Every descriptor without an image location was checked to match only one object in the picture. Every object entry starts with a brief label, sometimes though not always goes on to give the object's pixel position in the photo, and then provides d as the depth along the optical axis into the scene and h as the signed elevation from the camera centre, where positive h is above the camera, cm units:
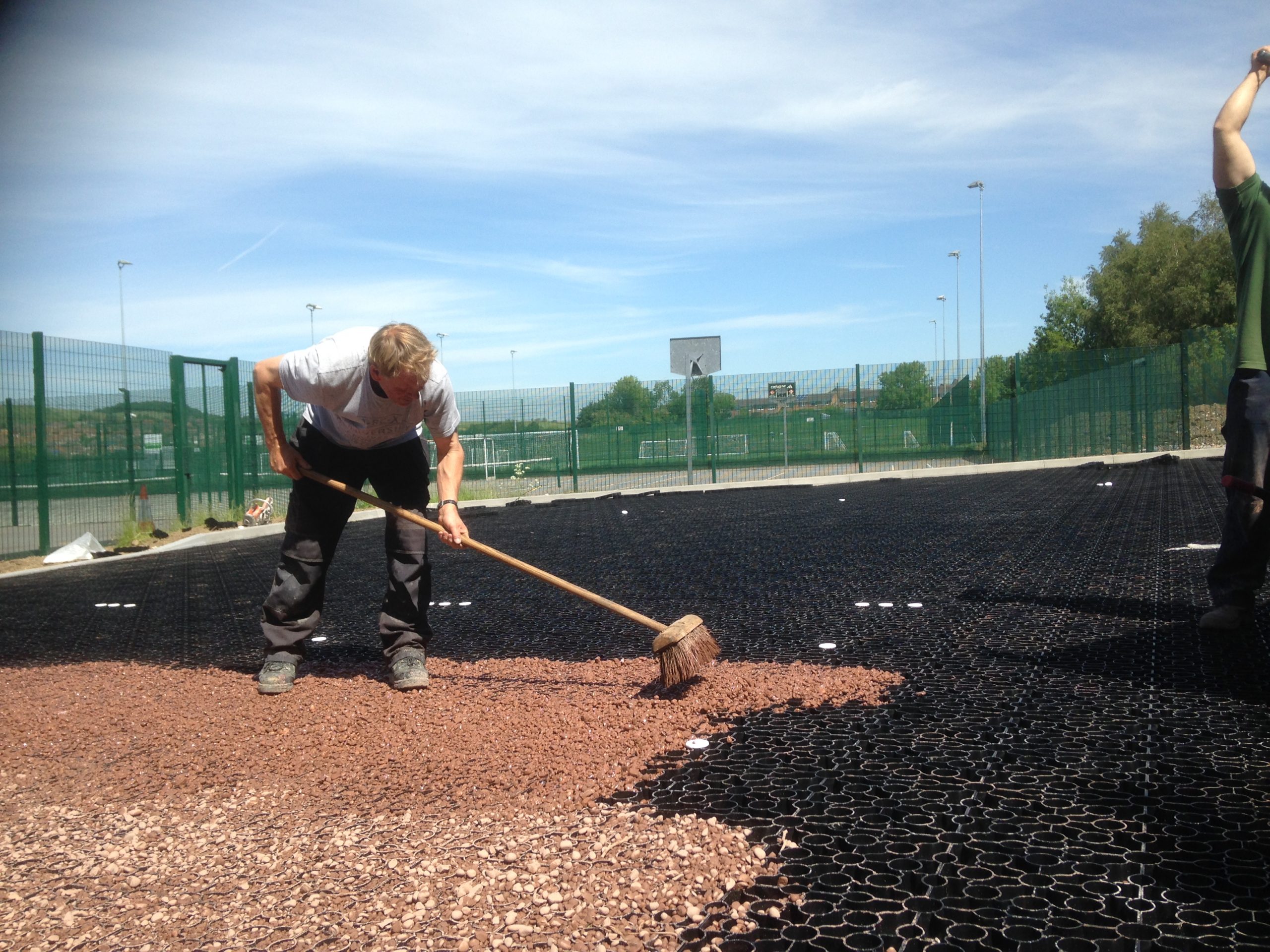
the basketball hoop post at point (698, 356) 1827 +160
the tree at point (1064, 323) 4084 +471
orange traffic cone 1134 -67
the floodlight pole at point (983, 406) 2027 +56
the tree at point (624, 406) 1991 +78
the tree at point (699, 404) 1969 +77
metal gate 1241 +25
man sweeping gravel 369 -7
